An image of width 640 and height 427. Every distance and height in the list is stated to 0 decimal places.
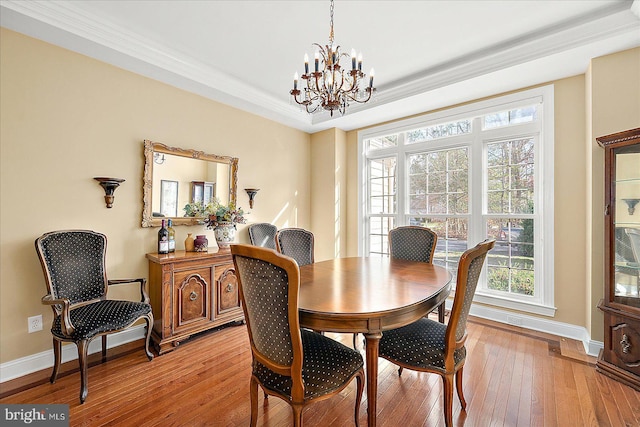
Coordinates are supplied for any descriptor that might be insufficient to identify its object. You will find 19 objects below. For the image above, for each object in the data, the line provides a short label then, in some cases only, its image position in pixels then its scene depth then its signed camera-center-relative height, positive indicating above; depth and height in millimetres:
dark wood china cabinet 2135 -299
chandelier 1844 +913
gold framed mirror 2908 +401
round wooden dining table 1363 -444
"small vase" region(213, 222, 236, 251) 3178 -199
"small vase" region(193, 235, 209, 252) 3068 -294
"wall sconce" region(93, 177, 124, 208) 2566 +271
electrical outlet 2281 -878
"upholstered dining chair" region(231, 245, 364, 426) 1257 -618
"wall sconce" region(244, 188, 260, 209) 3789 +318
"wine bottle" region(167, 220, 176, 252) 2912 -231
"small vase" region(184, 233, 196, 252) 3061 -302
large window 3049 +412
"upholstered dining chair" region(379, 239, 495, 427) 1496 -739
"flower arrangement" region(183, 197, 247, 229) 3109 +39
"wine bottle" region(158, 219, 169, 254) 2857 -247
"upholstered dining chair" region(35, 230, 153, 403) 1970 -630
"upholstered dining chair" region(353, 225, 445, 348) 2844 -263
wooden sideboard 2600 -766
